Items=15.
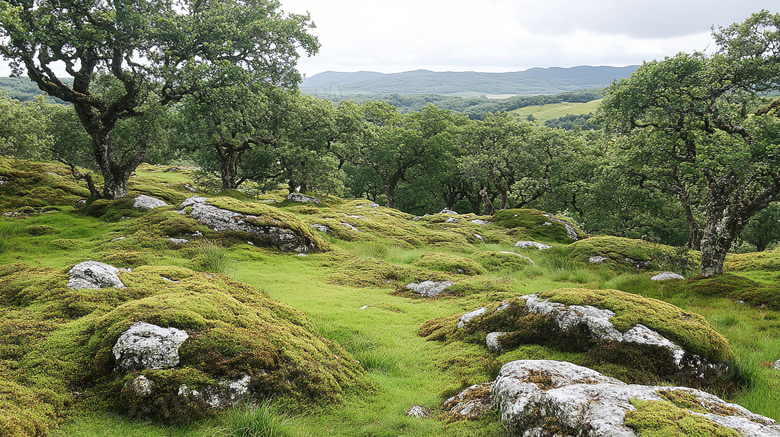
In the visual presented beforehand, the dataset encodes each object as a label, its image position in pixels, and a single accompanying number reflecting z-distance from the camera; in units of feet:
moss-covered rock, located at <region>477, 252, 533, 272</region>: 57.36
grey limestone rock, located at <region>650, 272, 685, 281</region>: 45.18
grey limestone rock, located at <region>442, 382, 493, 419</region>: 16.35
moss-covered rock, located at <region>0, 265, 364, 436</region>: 13.76
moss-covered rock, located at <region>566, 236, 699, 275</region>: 53.98
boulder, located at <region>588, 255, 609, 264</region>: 59.98
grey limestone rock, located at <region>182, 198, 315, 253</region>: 54.60
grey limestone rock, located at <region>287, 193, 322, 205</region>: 106.32
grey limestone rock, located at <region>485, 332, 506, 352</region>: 23.38
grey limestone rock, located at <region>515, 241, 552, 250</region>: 75.00
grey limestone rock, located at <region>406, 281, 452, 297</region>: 41.63
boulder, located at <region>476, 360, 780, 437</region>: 11.73
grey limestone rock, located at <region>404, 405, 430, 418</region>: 17.03
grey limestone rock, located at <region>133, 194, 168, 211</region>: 61.87
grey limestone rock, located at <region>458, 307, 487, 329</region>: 27.20
